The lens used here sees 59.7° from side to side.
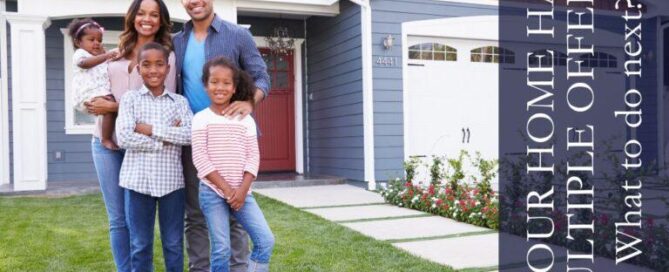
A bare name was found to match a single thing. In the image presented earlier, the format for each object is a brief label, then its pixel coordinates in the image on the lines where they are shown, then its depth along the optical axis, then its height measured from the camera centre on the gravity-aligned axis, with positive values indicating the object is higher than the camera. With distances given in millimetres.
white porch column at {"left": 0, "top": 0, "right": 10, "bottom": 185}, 7203 +307
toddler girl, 2449 +216
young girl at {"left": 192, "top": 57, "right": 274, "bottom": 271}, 2346 -157
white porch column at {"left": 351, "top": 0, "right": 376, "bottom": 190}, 7145 +474
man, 2561 +279
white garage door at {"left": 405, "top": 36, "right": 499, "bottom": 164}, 7707 +392
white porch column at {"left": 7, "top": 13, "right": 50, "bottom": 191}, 6508 +385
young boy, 2355 -94
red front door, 8555 +185
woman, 2445 +203
